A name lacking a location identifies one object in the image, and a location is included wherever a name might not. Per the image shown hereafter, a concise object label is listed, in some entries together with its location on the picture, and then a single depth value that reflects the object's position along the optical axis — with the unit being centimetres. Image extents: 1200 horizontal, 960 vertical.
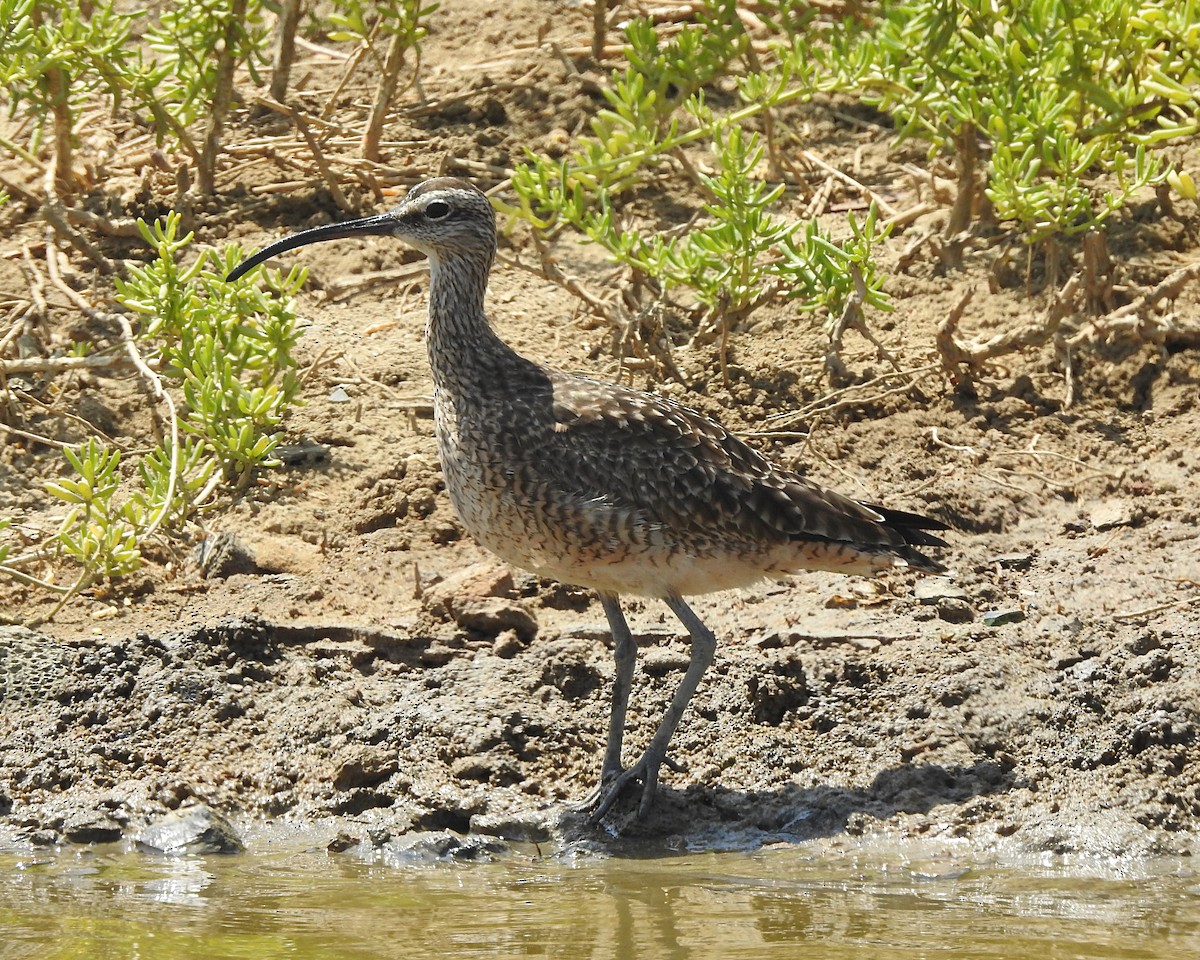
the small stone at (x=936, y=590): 1525
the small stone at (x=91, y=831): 1318
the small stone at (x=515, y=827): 1302
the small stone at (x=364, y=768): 1354
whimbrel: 1331
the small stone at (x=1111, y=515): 1608
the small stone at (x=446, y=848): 1282
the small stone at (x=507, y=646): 1468
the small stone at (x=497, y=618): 1496
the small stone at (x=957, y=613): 1499
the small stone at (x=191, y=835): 1296
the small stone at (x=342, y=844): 1300
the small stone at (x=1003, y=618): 1484
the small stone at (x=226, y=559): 1603
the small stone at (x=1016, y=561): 1577
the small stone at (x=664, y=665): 1455
